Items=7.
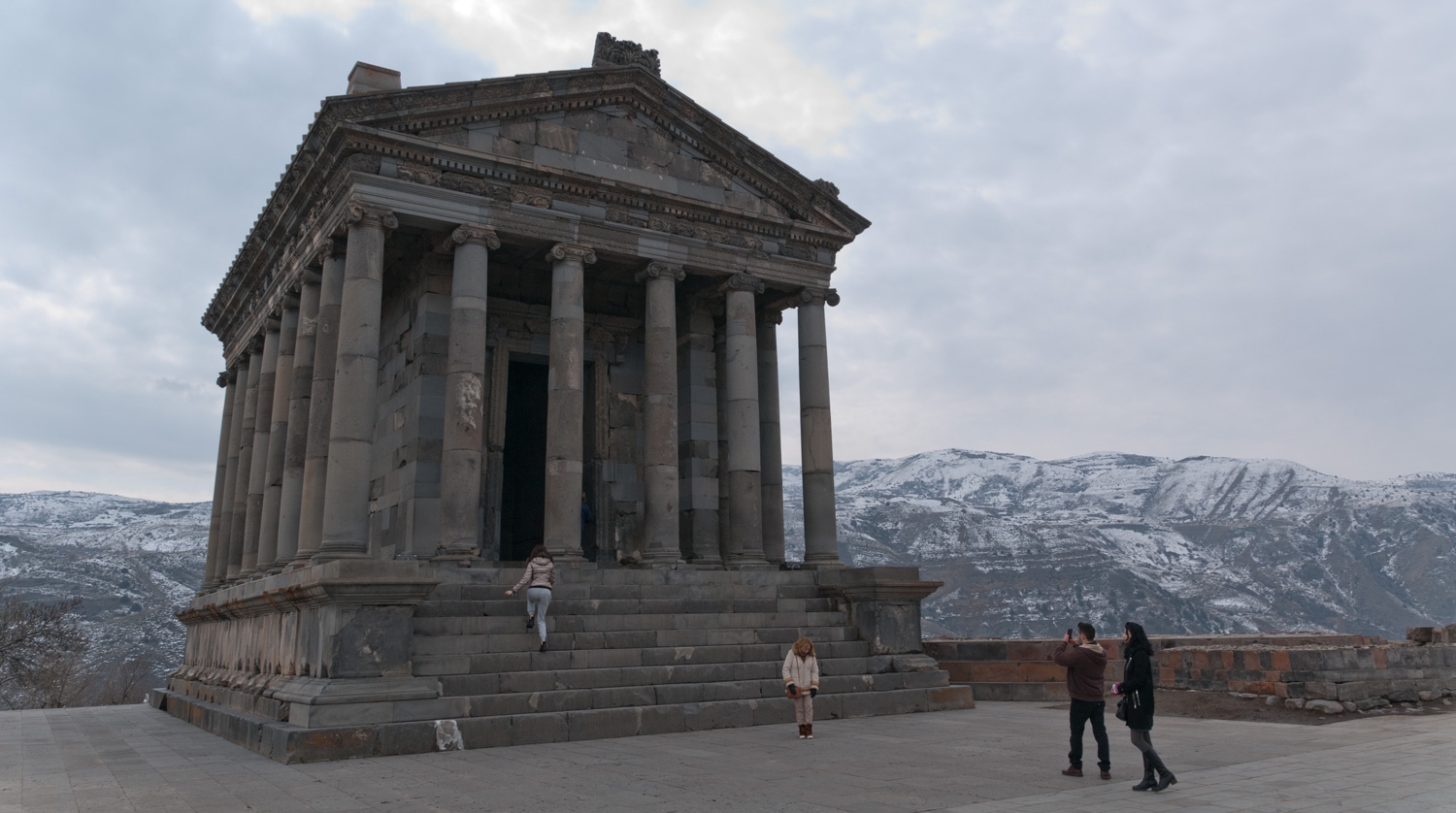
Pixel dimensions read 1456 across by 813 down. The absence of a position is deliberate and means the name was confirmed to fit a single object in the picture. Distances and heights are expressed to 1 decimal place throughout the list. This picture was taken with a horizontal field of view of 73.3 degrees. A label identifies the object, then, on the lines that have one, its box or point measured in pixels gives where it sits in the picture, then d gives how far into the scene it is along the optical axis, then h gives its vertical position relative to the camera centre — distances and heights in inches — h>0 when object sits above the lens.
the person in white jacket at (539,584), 566.3 +26.7
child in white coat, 493.7 -26.5
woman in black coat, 339.9 -25.4
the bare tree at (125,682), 2007.4 -113.1
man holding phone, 378.9 -24.2
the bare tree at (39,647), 1511.4 -14.3
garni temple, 532.4 +159.5
